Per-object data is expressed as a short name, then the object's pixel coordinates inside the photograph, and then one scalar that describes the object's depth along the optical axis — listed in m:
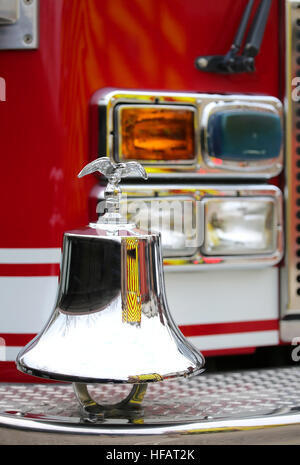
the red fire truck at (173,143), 3.04
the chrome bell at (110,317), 2.74
